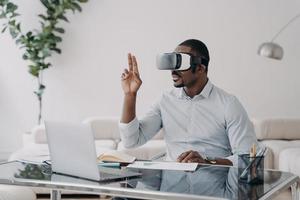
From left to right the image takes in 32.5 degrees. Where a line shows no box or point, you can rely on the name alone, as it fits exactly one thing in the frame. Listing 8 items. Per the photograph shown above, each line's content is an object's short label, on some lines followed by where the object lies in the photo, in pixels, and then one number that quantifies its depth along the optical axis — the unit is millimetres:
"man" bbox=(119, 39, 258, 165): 2303
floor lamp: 4375
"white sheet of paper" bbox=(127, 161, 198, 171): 1862
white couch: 3992
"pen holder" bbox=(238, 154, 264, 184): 1628
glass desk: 1471
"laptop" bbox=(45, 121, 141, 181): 1654
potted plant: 4965
